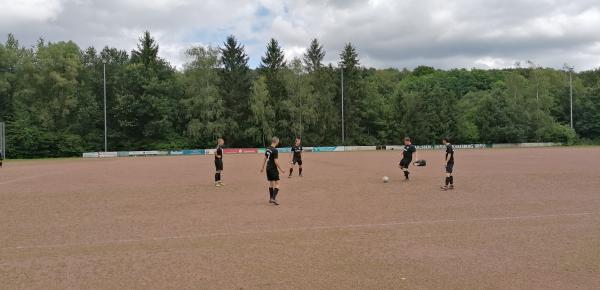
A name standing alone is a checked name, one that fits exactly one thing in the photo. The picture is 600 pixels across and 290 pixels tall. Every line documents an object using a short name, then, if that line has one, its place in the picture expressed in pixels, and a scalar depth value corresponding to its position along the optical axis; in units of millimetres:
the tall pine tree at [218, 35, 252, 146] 62656
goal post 45488
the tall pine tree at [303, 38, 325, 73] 70062
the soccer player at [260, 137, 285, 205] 12305
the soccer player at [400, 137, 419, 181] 18203
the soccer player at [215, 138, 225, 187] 17109
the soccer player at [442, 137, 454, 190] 15141
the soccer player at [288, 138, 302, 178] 20609
